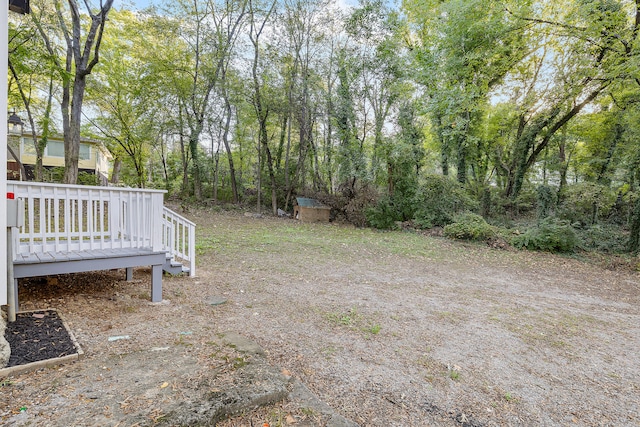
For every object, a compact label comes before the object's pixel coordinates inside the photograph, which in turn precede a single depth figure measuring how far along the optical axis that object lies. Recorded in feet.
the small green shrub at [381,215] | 38.96
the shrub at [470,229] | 32.17
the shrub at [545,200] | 31.55
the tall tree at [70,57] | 22.09
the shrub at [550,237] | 28.58
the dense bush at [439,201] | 38.45
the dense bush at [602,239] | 28.93
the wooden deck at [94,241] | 9.90
